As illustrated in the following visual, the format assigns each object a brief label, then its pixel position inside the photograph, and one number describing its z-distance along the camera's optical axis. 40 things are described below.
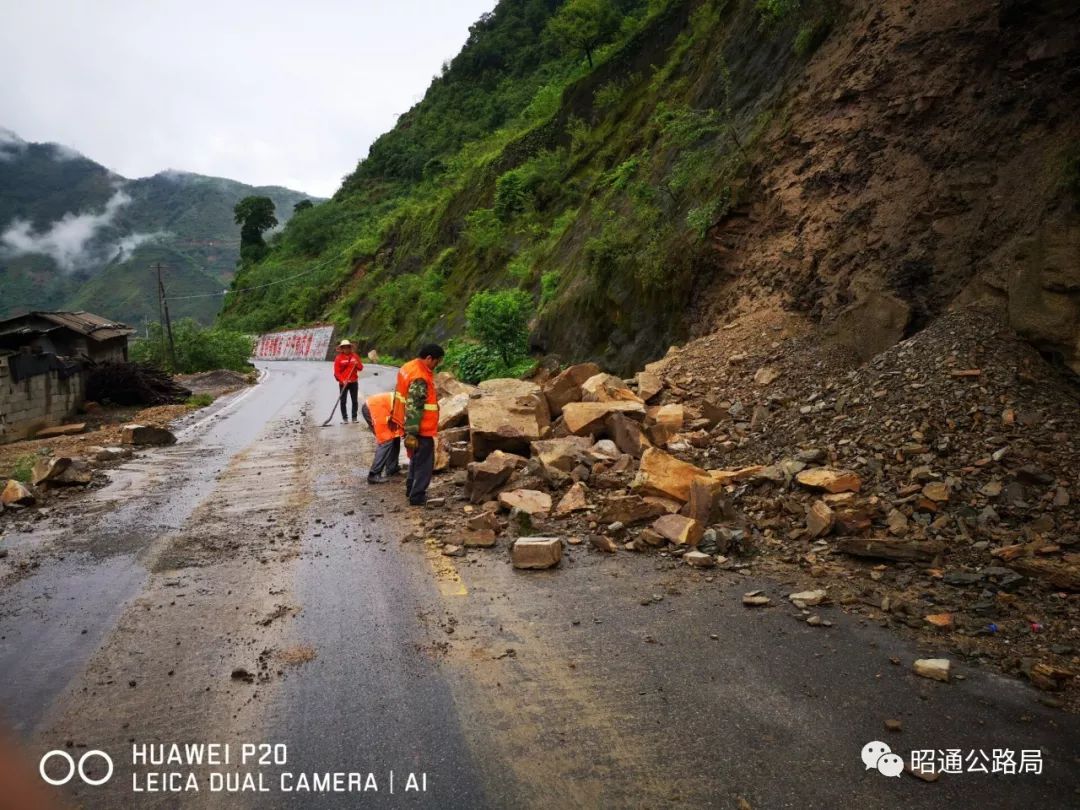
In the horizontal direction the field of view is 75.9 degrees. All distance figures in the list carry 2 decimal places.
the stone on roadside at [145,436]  11.39
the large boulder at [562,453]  6.78
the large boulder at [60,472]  7.89
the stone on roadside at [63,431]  15.52
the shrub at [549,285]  18.59
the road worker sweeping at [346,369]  13.99
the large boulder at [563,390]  8.80
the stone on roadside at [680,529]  5.13
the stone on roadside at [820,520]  4.98
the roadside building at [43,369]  15.90
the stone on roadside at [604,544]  5.24
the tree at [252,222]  85.38
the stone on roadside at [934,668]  3.28
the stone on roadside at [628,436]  7.13
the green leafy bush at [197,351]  35.56
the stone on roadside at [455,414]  9.85
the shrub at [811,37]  11.62
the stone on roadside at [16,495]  7.08
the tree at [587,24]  32.19
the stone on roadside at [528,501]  6.06
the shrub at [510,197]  30.44
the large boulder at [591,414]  7.60
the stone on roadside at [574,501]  6.06
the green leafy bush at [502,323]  17.14
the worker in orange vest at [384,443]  8.09
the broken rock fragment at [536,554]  4.93
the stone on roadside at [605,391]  8.39
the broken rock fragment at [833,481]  5.31
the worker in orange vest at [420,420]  6.98
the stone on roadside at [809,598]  4.15
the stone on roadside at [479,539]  5.52
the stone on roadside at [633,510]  5.61
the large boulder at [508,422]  7.75
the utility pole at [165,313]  35.44
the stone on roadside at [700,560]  4.85
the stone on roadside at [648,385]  8.74
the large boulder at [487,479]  6.71
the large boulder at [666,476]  5.78
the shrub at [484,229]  31.22
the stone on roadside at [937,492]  4.86
